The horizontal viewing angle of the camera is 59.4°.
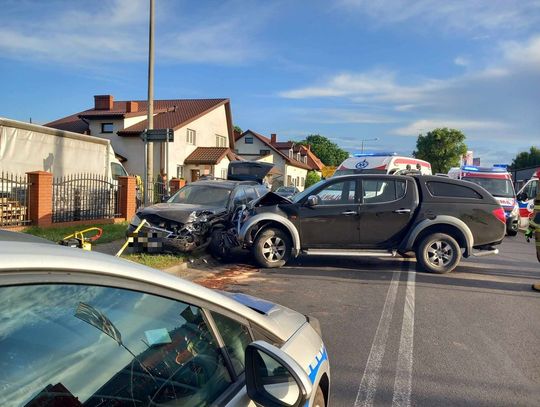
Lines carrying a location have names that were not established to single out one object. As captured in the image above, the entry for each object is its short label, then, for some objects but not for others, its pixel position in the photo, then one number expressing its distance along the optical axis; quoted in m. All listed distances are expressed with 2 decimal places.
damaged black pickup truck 8.92
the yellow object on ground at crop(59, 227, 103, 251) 3.90
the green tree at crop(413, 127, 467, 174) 62.19
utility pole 16.73
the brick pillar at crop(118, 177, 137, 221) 14.85
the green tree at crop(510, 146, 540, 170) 77.75
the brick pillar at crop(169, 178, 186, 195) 20.09
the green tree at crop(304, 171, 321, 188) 64.62
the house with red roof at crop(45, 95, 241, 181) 31.91
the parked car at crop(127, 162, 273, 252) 9.13
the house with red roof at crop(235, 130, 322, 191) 53.57
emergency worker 7.91
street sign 12.58
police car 1.42
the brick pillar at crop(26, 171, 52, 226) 11.55
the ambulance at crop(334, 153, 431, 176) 15.62
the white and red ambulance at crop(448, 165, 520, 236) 16.61
